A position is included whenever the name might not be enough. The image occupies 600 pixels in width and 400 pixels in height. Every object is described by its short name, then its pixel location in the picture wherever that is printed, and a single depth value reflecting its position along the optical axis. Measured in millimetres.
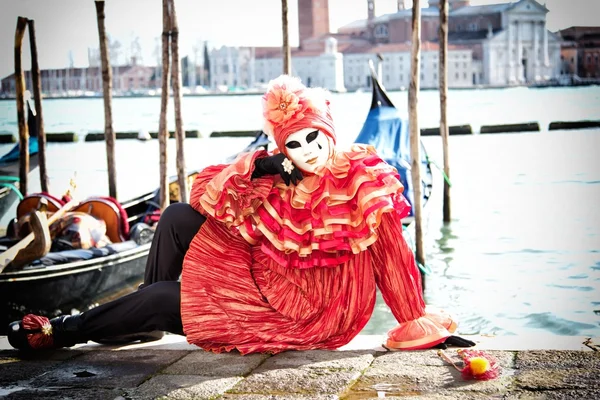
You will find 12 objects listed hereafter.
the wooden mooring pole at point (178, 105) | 7277
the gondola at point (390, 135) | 8312
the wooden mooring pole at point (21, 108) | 8914
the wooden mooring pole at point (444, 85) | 9336
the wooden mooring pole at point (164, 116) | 7320
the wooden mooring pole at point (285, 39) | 7996
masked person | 2412
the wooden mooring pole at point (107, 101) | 8320
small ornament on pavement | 2102
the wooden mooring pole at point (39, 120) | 9406
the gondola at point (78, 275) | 5758
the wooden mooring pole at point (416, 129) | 6828
